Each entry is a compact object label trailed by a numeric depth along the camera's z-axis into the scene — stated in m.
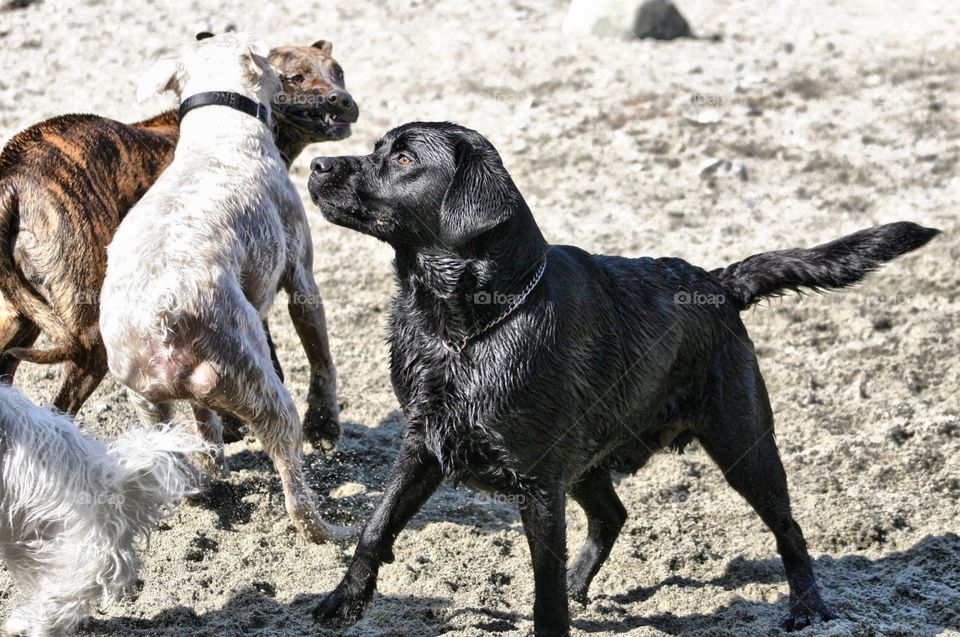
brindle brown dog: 11.01
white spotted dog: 9.97
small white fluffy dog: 8.35
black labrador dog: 8.80
